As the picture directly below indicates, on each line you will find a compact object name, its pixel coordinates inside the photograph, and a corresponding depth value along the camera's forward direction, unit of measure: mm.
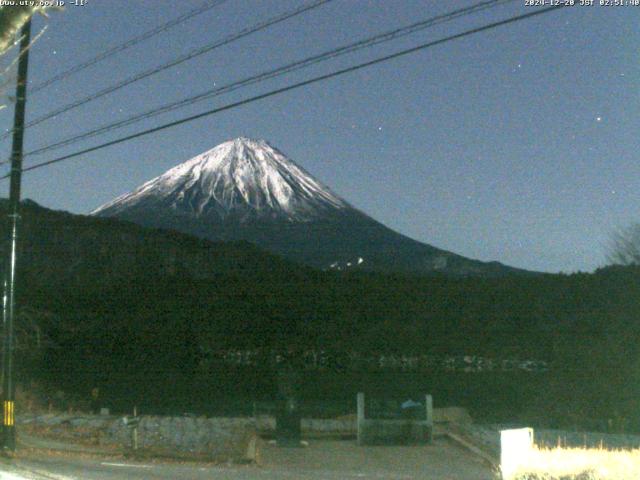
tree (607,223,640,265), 50562
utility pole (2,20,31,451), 14383
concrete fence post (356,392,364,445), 18434
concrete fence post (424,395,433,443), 18531
